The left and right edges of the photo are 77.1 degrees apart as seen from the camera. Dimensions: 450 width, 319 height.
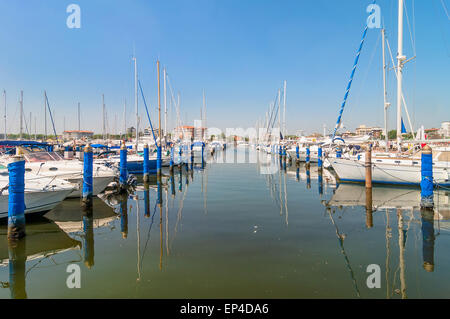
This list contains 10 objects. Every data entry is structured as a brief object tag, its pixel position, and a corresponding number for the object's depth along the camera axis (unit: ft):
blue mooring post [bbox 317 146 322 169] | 85.87
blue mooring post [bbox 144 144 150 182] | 67.40
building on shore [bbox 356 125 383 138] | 194.29
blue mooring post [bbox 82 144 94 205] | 38.65
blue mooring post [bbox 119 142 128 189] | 53.80
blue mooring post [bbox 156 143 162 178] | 77.97
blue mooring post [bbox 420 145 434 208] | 34.81
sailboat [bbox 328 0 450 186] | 53.42
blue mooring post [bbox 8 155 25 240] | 25.46
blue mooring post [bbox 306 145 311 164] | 99.66
